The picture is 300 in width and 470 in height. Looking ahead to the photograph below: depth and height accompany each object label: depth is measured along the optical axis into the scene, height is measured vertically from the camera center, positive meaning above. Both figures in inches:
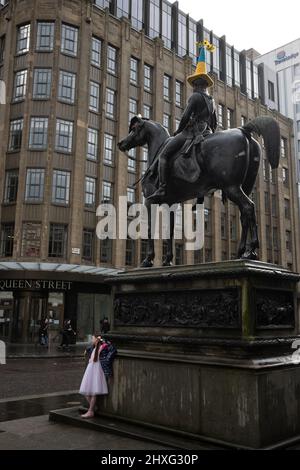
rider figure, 327.0 +141.8
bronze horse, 292.2 +100.9
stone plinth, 227.6 -18.4
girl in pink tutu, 295.1 -40.2
